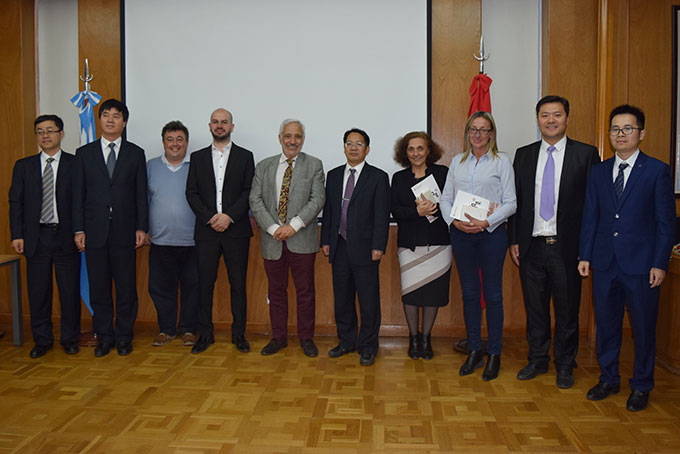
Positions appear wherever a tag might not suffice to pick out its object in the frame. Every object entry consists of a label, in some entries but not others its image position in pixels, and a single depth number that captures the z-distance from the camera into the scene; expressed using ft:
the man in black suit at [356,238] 11.09
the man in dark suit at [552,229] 9.46
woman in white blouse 9.81
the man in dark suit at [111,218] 11.44
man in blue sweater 12.30
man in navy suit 8.34
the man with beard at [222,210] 11.68
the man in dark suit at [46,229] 11.59
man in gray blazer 11.44
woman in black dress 10.97
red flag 12.20
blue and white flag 13.03
